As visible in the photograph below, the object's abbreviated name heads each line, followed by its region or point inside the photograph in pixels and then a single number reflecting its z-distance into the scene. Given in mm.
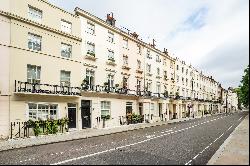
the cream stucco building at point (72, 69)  12120
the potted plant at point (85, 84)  15599
